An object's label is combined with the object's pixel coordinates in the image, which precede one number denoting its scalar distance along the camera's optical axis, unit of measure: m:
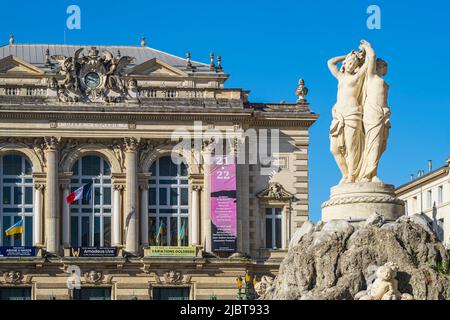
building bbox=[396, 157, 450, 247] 92.44
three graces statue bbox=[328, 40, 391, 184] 37.69
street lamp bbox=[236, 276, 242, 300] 71.18
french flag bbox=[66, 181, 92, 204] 74.25
